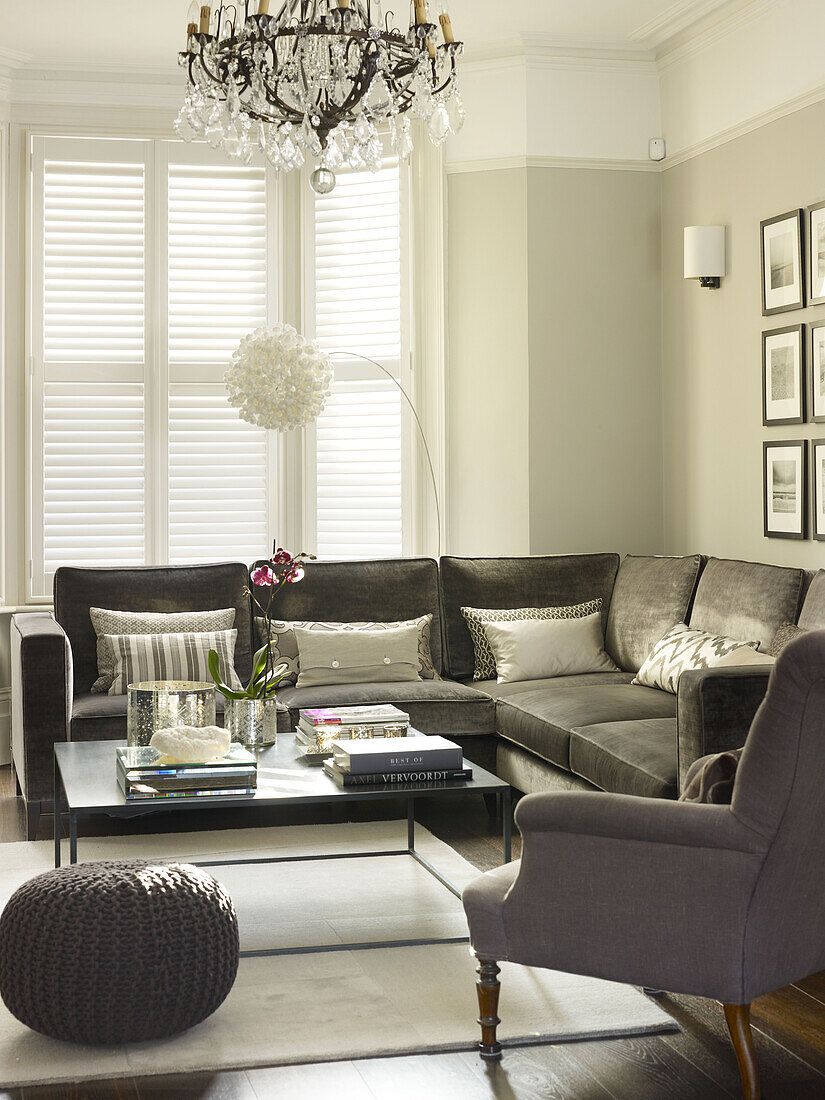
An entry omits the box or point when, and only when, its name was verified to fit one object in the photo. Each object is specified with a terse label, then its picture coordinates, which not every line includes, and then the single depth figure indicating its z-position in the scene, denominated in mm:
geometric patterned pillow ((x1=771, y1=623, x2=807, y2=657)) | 3625
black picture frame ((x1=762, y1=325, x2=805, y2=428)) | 4379
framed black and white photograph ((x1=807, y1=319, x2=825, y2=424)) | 4273
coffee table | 2836
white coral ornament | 2965
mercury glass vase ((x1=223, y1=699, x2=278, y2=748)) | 3418
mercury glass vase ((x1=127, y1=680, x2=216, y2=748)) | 3182
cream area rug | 2379
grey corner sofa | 3436
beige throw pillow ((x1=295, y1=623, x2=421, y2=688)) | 4562
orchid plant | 3387
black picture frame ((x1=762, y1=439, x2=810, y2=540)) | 4371
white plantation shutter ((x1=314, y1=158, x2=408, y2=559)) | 5398
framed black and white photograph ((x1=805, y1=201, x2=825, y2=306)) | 4227
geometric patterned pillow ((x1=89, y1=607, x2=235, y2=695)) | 4474
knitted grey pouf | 2312
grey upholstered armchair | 2143
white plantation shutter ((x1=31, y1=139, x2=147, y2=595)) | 5277
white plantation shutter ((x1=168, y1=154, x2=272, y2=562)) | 5375
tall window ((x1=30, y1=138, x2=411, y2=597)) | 5293
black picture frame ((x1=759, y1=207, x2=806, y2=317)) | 4344
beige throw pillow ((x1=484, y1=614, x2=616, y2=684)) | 4660
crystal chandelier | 2918
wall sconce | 4844
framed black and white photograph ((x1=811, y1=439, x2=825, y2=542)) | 4266
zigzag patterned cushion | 3891
